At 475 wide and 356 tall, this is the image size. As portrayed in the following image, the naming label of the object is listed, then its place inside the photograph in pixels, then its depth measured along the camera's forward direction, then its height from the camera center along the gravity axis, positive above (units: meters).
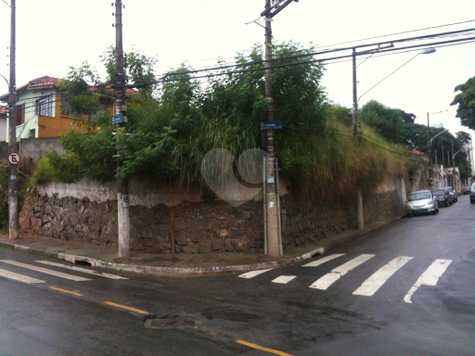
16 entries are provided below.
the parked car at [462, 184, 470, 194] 71.74 +0.12
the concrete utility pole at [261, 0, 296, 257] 13.31 +0.73
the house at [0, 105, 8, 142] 32.75 +5.68
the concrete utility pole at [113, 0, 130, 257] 12.85 +2.37
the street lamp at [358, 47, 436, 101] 14.19 +4.67
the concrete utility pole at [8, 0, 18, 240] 17.28 +2.74
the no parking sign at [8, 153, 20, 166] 17.19 +1.80
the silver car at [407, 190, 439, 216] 27.52 -0.65
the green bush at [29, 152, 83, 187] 15.50 +1.26
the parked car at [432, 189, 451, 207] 36.26 -0.40
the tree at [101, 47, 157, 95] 14.10 +4.30
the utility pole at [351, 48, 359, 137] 20.34 +4.15
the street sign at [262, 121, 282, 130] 13.07 +2.13
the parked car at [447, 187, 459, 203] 39.92 -0.30
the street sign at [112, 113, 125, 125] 12.84 +2.42
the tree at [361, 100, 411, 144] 38.97 +6.73
